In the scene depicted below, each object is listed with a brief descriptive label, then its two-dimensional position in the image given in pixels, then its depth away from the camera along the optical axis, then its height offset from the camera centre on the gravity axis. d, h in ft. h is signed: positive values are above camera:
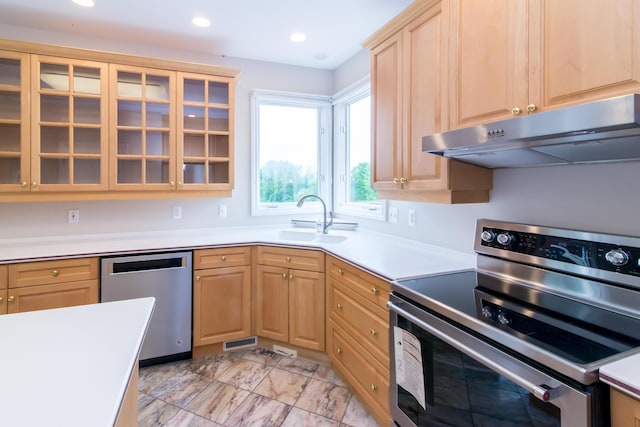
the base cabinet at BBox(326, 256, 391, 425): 5.98 -2.37
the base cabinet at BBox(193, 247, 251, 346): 8.69 -2.15
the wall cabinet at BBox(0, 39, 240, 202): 7.94 +2.20
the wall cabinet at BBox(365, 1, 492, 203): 5.82 +1.95
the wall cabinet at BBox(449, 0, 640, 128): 3.51 +1.93
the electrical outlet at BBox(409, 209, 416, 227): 8.15 -0.12
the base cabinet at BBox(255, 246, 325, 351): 8.41 -2.15
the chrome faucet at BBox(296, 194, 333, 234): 10.07 -0.35
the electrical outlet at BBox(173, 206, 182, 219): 10.09 +0.00
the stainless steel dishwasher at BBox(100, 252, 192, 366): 7.93 -1.88
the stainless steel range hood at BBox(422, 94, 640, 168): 3.15 +0.85
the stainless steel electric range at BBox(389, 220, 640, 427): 3.10 -1.26
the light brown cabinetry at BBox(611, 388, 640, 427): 2.63 -1.55
